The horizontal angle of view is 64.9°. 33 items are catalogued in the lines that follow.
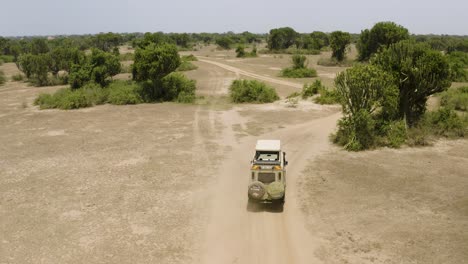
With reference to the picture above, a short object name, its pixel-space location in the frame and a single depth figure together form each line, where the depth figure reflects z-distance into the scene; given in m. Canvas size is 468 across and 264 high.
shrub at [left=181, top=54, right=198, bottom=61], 79.72
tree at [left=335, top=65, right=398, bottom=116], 24.05
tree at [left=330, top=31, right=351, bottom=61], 71.88
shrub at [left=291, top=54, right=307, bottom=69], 58.41
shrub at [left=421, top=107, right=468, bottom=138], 26.02
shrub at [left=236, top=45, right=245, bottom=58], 90.31
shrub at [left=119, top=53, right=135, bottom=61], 84.12
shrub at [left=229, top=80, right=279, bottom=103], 39.72
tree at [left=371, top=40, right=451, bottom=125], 25.34
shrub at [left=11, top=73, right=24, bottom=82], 59.81
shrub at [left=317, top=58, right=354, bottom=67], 71.38
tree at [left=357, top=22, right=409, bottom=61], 64.19
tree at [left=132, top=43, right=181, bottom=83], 38.59
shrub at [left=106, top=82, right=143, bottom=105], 39.20
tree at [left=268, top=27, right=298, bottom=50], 104.38
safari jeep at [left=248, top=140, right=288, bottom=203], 15.04
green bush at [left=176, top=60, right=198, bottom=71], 65.25
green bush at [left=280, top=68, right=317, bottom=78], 56.25
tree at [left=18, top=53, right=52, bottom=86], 52.97
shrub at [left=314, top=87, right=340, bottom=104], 37.62
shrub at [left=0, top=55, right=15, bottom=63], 87.43
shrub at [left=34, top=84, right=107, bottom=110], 37.56
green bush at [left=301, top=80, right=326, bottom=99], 40.88
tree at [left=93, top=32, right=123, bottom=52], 100.69
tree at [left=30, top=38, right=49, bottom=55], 71.96
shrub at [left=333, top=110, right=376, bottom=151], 23.70
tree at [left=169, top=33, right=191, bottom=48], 133.82
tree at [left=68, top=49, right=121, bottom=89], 43.47
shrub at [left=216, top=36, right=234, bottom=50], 120.44
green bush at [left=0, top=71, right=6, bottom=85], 56.81
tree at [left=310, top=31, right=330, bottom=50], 101.75
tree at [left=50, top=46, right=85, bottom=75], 53.88
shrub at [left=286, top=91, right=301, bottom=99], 40.38
